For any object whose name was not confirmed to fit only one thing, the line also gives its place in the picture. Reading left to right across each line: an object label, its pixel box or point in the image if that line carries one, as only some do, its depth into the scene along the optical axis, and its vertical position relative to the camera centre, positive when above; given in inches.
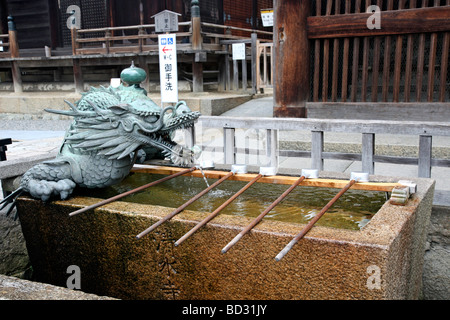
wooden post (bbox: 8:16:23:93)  542.3 +33.3
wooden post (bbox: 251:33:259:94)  483.1 +15.1
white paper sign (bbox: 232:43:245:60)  476.6 +25.3
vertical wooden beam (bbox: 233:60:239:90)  513.3 -3.8
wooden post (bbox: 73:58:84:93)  531.4 +2.1
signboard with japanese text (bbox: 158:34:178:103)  334.6 +5.6
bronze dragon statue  124.6 -19.1
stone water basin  86.3 -41.6
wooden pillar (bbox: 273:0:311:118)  279.1 +9.5
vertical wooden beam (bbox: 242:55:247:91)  506.0 -3.9
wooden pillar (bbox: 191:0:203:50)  444.8 +49.1
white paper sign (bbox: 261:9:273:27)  576.1 +75.4
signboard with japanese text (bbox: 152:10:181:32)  415.8 +52.1
